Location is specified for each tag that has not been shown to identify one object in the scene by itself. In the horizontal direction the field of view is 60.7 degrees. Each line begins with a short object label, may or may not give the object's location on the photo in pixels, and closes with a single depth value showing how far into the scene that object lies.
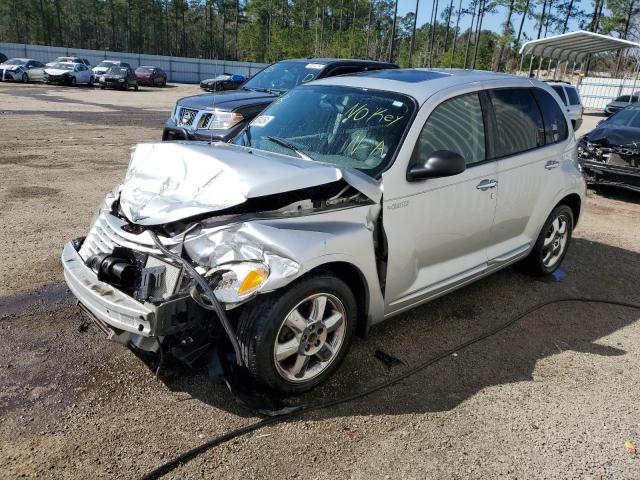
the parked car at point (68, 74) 32.66
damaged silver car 2.99
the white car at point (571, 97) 16.33
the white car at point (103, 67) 33.72
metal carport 26.22
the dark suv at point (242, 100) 8.21
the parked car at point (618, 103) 29.94
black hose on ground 2.73
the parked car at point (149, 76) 40.09
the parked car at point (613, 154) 8.98
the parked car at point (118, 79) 32.78
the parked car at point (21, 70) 33.28
